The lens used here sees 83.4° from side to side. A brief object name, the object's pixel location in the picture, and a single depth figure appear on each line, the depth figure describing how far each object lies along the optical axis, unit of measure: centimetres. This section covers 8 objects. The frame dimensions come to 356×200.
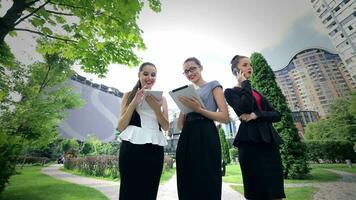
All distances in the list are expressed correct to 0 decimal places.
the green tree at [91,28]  360
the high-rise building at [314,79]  9056
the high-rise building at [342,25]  4835
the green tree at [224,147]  2523
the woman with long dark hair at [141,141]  217
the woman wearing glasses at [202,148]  205
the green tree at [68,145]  4956
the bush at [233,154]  3252
